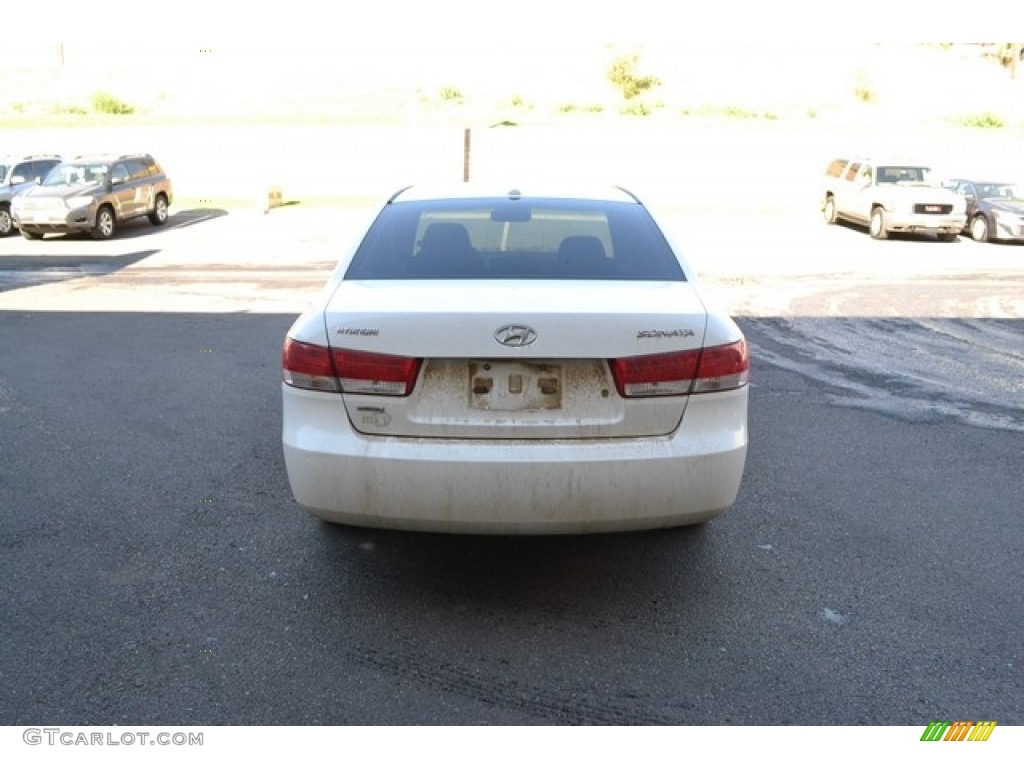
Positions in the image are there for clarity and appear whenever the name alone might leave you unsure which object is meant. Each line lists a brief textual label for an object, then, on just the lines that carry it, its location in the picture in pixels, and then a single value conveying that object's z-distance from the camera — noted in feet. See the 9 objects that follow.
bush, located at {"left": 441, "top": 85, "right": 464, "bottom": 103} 189.54
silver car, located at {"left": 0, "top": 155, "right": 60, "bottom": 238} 67.67
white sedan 11.25
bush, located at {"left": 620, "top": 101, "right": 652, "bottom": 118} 157.48
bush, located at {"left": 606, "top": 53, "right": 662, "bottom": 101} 203.21
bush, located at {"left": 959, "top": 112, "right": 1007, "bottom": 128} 148.15
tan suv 63.00
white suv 67.77
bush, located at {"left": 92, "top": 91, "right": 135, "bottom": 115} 163.12
